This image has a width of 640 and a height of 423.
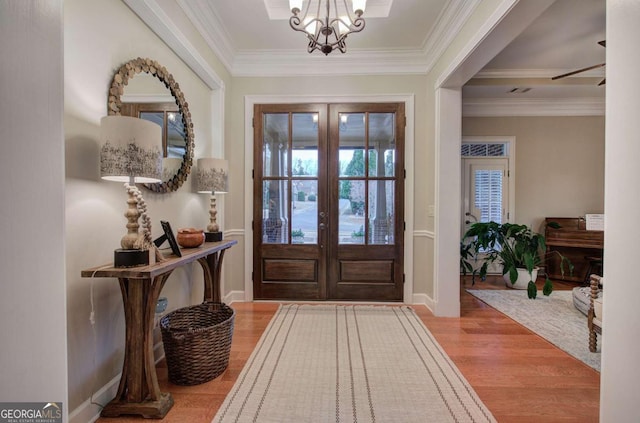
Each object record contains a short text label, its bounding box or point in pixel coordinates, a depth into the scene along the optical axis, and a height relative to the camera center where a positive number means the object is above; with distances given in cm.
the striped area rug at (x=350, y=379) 155 -111
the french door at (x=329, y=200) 328 +6
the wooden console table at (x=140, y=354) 147 -77
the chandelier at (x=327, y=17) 188 +127
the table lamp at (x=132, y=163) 137 +20
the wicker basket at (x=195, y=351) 177 -91
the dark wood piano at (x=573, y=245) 398 -55
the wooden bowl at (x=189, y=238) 202 -23
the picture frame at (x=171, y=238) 170 -19
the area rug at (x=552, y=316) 229 -111
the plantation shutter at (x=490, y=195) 455 +17
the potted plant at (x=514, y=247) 350 -52
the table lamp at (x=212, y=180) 241 +22
